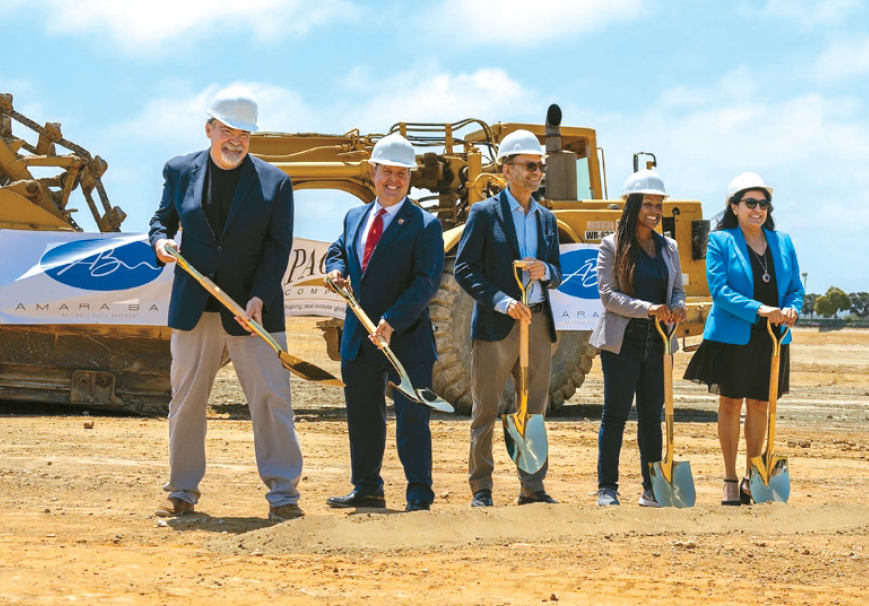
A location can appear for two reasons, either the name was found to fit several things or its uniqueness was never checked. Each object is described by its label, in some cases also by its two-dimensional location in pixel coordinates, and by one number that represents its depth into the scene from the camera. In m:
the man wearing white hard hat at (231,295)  6.44
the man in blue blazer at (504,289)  6.92
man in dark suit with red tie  6.84
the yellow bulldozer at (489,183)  14.05
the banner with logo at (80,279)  12.52
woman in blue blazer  7.34
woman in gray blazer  7.14
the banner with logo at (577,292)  13.94
